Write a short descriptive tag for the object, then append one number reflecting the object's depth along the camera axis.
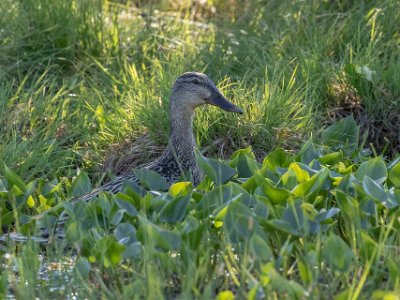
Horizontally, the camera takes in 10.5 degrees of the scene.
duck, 12.54
